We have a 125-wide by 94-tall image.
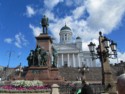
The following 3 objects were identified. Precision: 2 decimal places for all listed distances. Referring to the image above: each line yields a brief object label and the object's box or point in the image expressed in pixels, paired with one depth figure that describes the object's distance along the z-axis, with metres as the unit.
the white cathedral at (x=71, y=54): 51.20
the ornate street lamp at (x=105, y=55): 7.06
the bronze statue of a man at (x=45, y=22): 13.82
